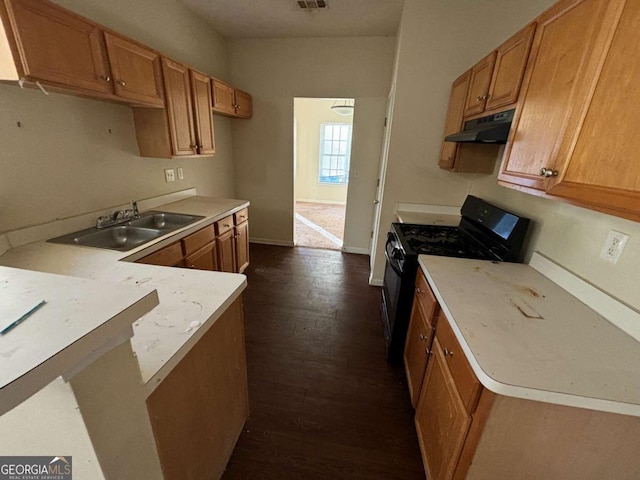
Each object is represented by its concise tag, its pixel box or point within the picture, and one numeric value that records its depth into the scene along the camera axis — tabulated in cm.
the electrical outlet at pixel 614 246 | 106
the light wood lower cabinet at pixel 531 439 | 80
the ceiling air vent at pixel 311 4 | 247
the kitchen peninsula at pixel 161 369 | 59
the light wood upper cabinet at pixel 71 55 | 121
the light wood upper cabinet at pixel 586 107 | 80
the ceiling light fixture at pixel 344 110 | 574
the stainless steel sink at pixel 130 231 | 179
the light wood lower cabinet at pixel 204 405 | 84
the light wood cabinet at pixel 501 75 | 135
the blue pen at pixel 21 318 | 49
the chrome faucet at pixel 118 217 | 197
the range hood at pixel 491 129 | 143
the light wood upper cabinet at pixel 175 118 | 217
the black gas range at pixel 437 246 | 164
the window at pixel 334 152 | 666
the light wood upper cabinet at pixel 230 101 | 285
